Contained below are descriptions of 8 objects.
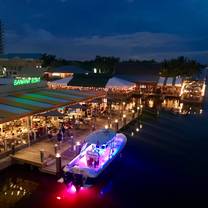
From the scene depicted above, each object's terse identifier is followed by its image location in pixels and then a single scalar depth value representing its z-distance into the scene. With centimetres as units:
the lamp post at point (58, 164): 1742
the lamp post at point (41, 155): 1794
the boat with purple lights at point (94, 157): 1639
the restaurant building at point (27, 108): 1998
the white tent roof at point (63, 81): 5101
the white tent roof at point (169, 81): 5706
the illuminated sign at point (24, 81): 2606
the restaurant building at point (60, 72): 6906
